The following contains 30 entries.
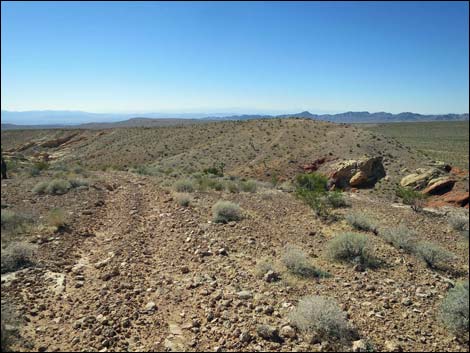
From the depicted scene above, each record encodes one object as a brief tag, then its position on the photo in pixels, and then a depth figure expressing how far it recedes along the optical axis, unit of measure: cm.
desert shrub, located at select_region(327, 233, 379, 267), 768
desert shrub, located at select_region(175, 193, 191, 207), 1256
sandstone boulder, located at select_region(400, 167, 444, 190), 2327
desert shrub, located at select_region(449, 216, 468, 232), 1229
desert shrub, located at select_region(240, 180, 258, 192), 1720
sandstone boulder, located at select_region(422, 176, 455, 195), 2174
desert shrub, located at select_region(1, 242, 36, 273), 535
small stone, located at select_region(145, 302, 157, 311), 529
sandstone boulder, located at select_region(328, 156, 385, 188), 2570
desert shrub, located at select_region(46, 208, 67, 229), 819
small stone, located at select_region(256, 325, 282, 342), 461
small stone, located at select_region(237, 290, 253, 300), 575
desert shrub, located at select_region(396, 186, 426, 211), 1708
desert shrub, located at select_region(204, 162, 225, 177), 2808
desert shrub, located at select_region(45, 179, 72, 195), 1078
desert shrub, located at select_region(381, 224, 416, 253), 866
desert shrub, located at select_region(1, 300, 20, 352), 375
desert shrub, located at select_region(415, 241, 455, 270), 792
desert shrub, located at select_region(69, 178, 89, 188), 1314
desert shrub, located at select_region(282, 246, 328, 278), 682
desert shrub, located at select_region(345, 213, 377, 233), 1057
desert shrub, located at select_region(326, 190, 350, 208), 1422
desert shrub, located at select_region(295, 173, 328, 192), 1978
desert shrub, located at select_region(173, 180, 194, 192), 1585
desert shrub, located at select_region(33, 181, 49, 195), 1008
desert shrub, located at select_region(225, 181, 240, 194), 1669
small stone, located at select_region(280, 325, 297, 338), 465
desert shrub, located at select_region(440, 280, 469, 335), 484
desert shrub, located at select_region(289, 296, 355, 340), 464
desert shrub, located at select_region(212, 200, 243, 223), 1091
